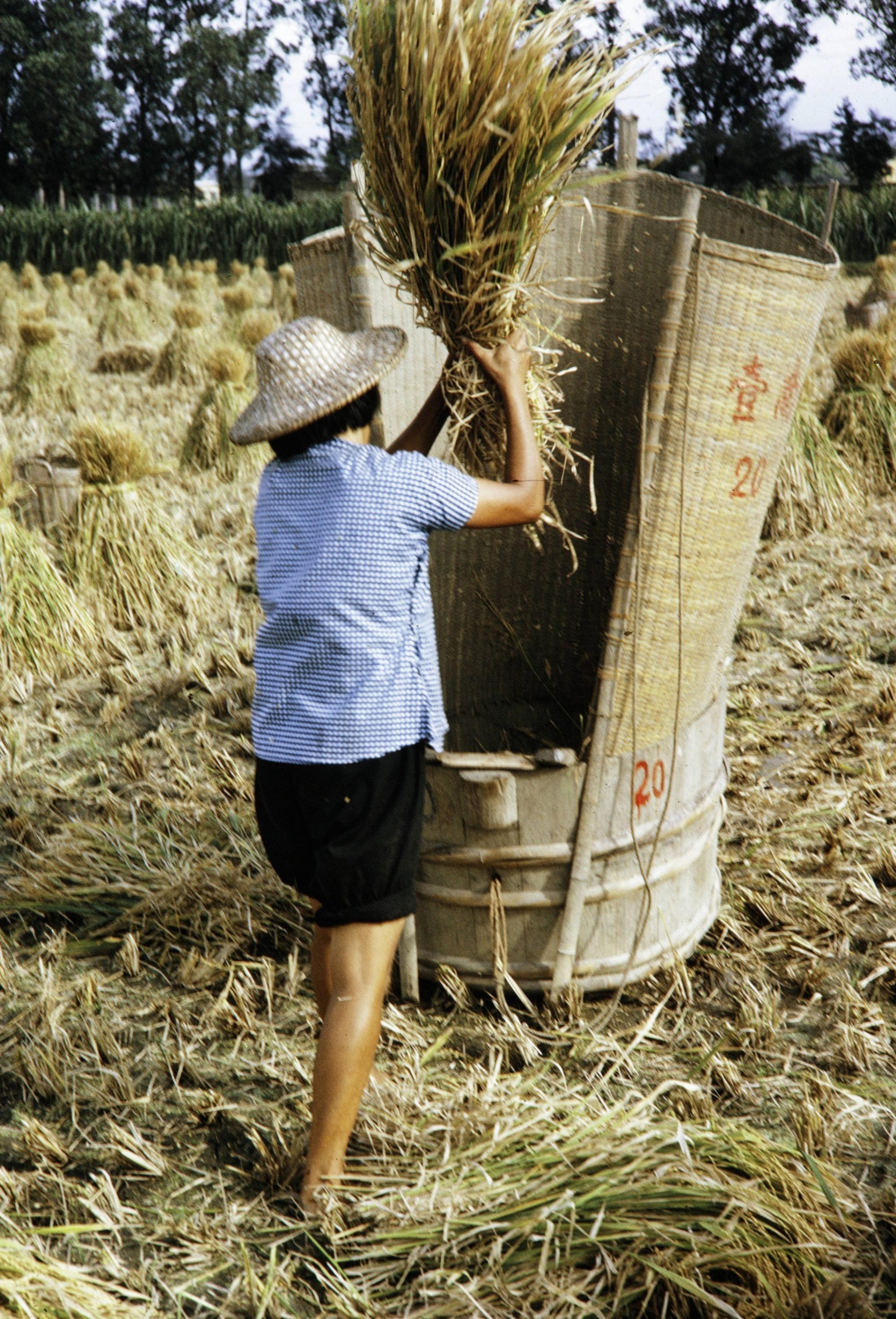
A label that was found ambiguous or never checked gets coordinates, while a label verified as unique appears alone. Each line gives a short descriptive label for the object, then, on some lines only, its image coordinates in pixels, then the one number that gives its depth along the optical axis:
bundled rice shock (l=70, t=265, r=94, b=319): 15.33
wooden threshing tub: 2.12
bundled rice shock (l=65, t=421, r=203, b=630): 4.75
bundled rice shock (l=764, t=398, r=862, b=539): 5.51
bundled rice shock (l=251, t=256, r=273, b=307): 15.46
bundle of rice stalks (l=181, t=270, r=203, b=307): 14.79
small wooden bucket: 4.87
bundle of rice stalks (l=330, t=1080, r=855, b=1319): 1.66
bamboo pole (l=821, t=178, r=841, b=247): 3.25
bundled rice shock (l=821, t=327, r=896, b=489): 6.04
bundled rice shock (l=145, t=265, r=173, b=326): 14.17
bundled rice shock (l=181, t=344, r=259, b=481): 6.59
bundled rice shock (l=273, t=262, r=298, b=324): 13.03
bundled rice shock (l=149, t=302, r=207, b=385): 9.42
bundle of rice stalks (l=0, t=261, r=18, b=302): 14.77
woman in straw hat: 1.82
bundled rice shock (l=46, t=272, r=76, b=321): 14.49
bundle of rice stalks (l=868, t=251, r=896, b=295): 10.52
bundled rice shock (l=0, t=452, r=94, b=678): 4.35
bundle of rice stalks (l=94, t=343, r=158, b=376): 10.31
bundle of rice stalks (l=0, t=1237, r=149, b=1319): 1.66
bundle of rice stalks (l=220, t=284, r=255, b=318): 11.99
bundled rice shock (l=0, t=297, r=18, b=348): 11.88
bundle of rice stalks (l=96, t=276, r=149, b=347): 12.60
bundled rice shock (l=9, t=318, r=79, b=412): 8.52
